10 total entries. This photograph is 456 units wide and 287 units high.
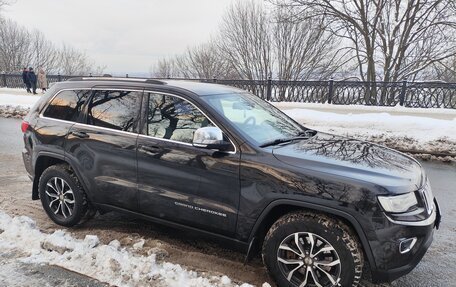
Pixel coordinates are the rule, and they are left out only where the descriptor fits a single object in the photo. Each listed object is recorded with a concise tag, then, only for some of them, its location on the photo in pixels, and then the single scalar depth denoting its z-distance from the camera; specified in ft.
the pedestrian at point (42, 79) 76.02
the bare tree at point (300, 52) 99.96
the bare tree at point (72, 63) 206.08
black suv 9.32
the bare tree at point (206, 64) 125.29
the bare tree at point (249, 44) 102.73
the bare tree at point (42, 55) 187.69
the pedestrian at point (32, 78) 73.89
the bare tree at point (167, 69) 187.76
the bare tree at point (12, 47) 170.91
